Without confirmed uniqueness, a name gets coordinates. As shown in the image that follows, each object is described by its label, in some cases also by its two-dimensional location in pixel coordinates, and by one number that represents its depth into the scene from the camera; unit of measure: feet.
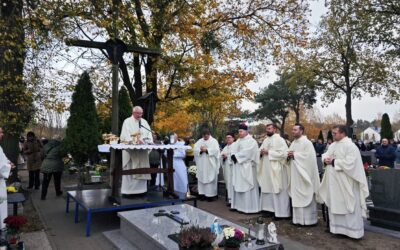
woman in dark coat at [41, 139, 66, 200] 33.42
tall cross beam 28.73
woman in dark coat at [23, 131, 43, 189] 39.42
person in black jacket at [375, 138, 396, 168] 42.50
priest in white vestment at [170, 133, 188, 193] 36.88
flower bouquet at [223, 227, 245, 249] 14.99
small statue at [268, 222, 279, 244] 16.67
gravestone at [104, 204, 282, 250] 16.75
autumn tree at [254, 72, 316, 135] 133.49
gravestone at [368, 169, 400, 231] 22.63
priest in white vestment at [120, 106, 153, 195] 26.61
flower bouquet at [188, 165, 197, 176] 39.45
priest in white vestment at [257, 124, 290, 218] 26.61
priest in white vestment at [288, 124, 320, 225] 24.38
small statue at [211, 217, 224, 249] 14.88
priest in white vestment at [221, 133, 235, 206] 31.83
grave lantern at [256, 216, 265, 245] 16.55
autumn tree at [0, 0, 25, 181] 25.49
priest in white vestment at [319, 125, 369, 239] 21.07
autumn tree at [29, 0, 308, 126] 39.58
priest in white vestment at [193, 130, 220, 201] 34.91
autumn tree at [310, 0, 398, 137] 83.46
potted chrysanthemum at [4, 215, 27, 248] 16.55
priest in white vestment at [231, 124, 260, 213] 29.14
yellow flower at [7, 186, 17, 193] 24.04
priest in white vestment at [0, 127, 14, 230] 19.01
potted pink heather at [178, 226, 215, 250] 14.21
